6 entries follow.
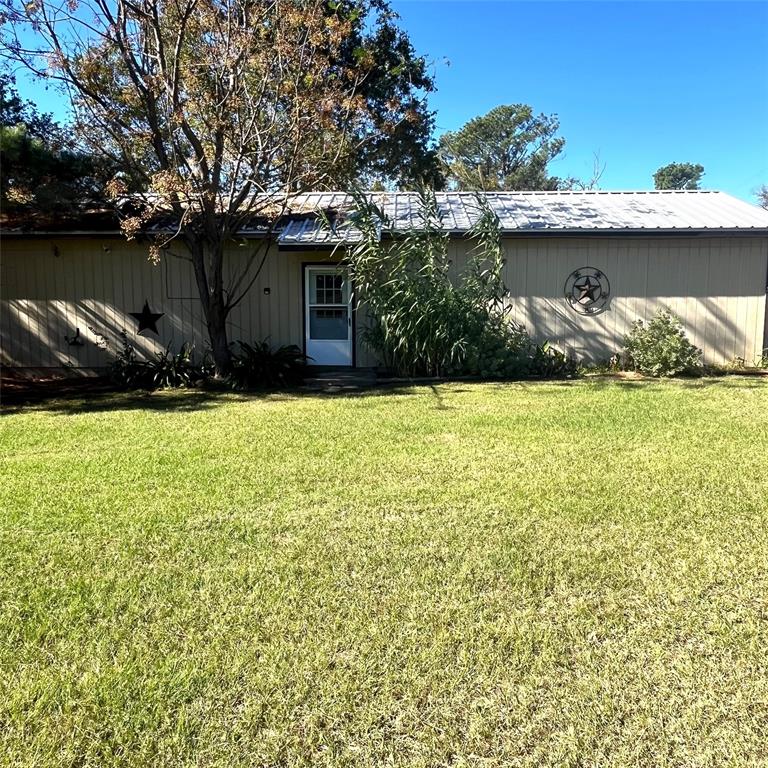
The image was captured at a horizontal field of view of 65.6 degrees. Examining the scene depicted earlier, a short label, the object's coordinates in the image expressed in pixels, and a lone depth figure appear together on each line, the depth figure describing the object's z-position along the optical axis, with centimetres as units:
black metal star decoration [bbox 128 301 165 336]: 1144
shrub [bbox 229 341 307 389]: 966
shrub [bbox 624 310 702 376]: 1005
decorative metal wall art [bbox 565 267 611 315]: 1102
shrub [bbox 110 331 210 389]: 981
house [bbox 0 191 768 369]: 1088
